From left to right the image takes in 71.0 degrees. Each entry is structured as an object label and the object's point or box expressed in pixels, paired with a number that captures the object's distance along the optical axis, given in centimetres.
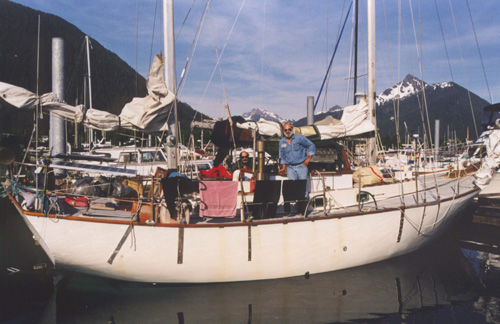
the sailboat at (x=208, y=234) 641
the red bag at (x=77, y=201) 770
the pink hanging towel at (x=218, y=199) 672
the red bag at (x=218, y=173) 804
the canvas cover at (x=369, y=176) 971
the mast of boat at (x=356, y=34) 1572
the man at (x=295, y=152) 781
